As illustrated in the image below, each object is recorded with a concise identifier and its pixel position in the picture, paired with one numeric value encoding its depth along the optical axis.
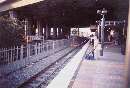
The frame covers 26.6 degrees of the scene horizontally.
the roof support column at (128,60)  1.85
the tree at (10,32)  16.56
